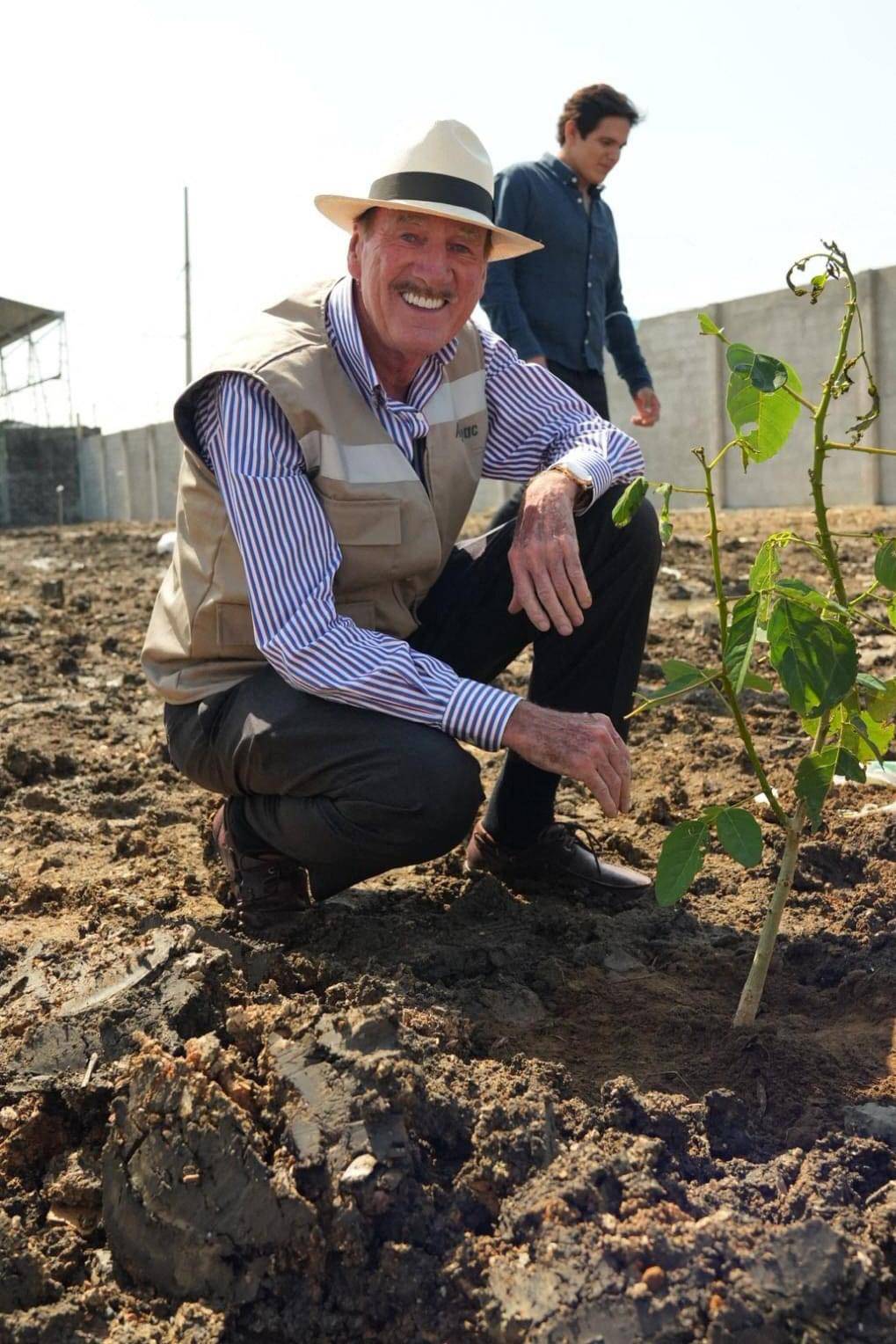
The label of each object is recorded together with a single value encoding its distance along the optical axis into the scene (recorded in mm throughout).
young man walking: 4914
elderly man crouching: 2430
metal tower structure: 23438
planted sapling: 1740
